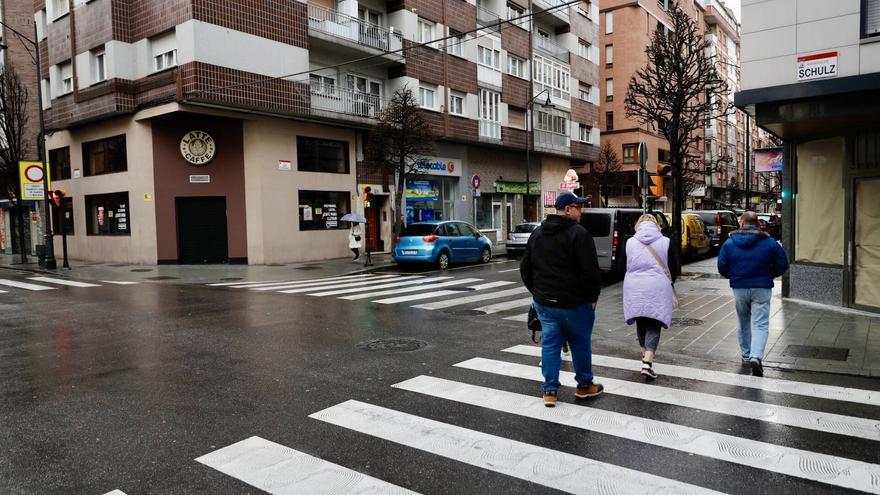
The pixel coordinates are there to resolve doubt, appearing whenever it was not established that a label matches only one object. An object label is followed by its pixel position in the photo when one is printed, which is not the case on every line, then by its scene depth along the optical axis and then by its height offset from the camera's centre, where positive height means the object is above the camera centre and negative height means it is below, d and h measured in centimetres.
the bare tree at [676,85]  1448 +305
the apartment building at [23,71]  3012 +772
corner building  2041 +379
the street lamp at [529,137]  3241 +423
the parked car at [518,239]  2416 -100
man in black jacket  518 -64
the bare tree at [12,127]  2392 +395
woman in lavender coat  606 -79
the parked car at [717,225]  2364 -63
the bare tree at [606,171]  3812 +263
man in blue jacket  637 -69
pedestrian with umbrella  2080 -58
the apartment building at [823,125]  890 +131
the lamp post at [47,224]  2094 +3
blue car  1906 -91
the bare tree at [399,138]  2159 +280
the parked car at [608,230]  1508 -47
